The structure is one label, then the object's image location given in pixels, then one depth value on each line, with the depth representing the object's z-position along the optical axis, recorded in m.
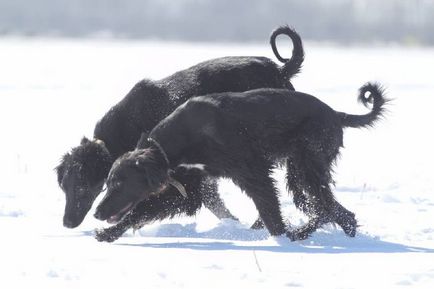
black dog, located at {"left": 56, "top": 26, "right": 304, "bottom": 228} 14.70
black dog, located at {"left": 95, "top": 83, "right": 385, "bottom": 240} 13.09
